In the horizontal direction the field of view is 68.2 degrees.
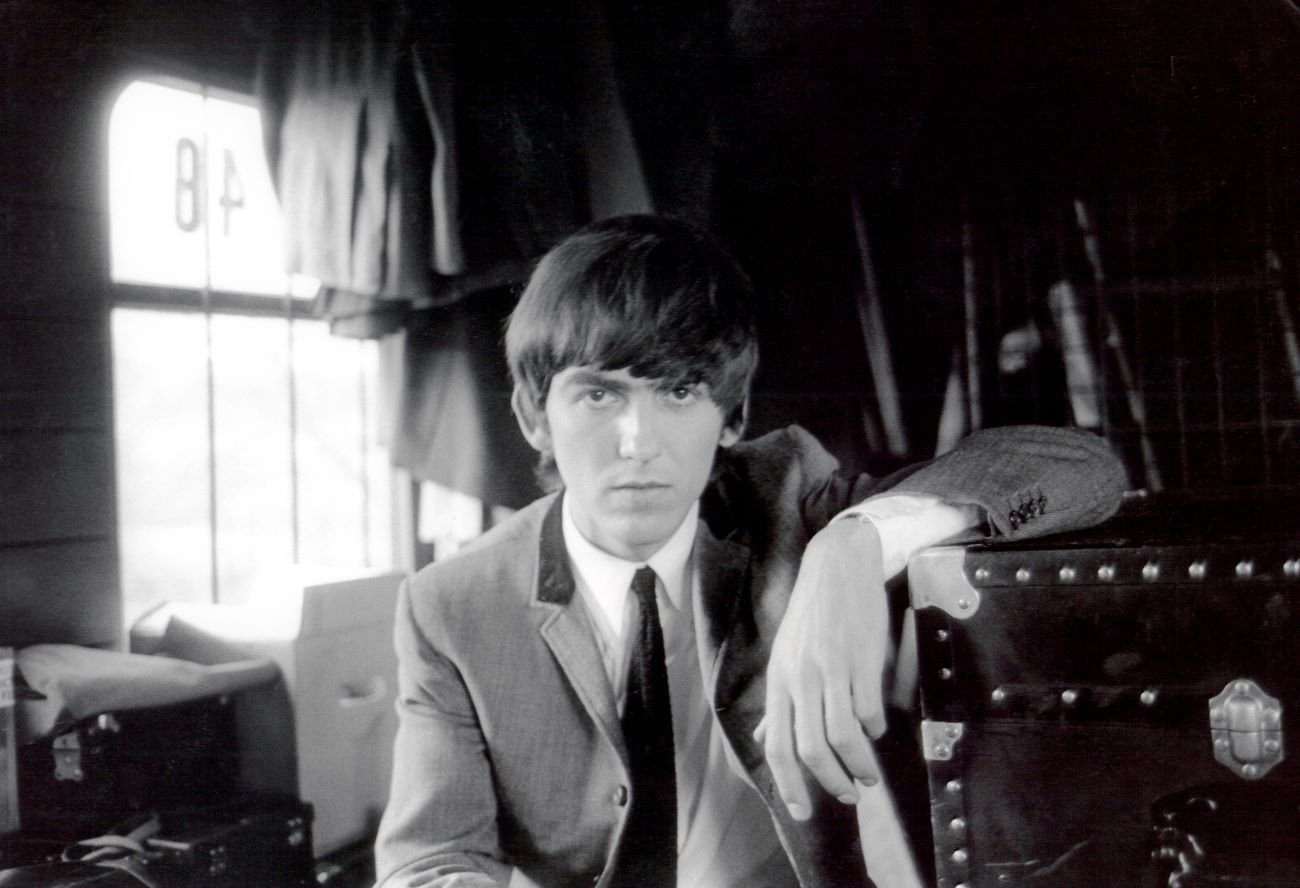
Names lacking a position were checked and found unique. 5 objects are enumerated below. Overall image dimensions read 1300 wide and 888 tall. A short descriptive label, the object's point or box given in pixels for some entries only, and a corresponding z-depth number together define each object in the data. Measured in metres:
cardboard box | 1.50
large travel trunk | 0.90
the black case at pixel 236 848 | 1.46
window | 1.47
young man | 1.24
